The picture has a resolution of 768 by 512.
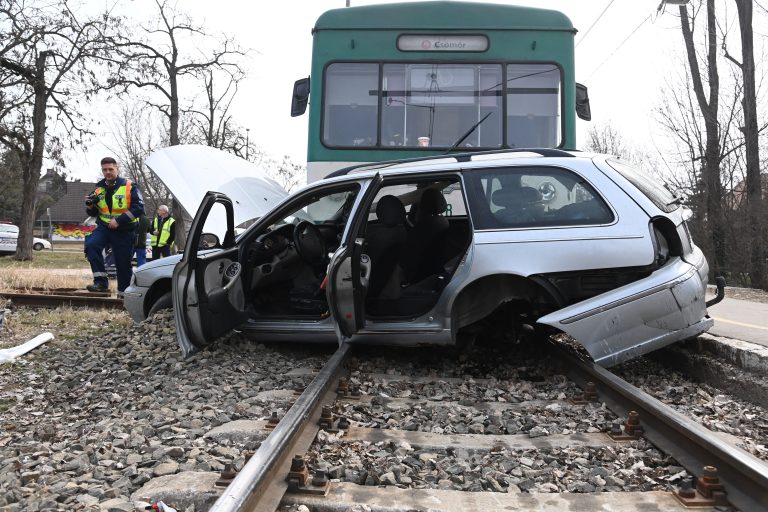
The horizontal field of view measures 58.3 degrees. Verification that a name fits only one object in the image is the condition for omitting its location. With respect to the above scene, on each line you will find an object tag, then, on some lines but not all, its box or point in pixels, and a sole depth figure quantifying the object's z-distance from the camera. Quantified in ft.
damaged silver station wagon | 15.54
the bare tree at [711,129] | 62.44
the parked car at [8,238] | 100.53
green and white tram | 26.50
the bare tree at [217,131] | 105.60
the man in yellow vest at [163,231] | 48.80
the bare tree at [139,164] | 120.98
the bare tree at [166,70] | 83.61
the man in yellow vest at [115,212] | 31.63
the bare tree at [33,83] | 75.10
